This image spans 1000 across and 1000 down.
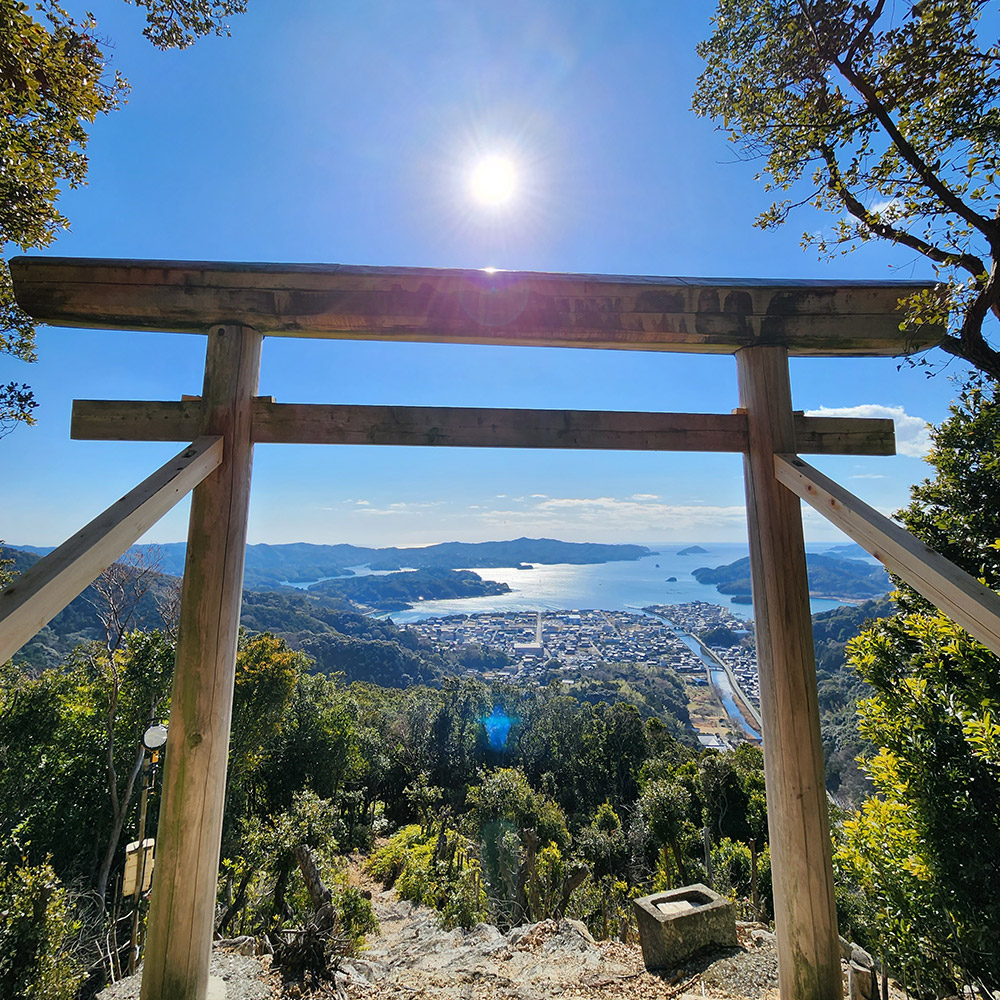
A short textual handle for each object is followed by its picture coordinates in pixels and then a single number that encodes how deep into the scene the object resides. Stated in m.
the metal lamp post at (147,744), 3.73
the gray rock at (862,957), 3.46
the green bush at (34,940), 3.58
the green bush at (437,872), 8.26
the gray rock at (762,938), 3.68
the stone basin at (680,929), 3.40
